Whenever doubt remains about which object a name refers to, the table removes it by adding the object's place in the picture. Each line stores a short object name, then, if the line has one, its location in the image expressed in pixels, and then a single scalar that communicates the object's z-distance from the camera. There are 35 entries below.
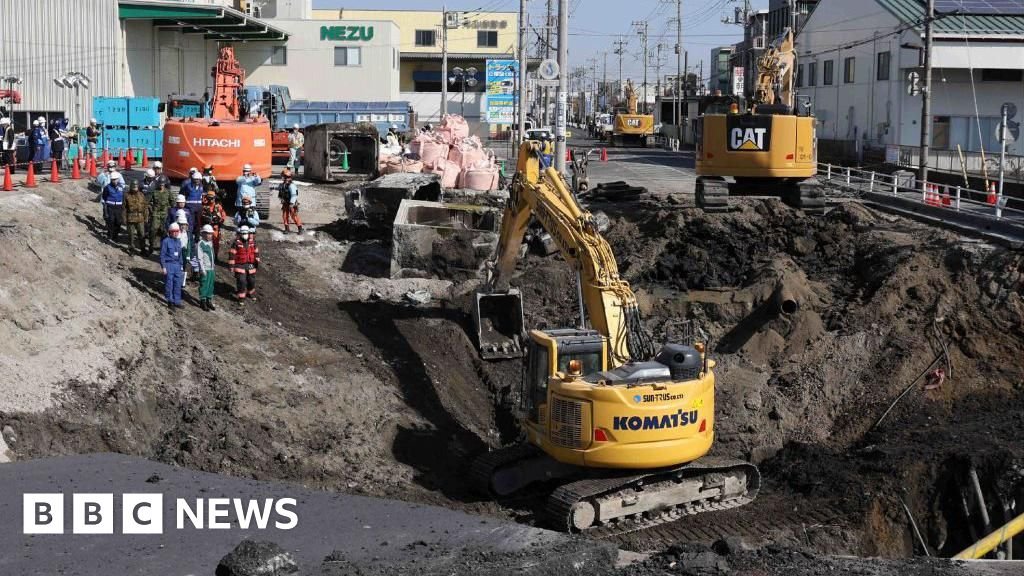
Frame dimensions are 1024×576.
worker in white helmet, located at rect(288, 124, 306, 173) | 43.59
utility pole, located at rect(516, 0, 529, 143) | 40.47
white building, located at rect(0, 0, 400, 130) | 39.44
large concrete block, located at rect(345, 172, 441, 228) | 29.92
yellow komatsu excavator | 15.01
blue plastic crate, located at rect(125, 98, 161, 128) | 39.25
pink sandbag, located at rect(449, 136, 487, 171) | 39.81
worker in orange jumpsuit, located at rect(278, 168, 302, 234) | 28.84
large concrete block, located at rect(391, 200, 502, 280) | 26.34
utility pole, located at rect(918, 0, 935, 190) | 35.94
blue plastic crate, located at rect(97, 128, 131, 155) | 38.88
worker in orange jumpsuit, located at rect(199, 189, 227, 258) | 24.39
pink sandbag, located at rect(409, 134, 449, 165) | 40.81
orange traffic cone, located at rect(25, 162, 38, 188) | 27.17
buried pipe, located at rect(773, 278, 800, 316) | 23.17
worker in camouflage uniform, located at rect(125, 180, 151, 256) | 23.75
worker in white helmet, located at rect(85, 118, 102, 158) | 32.44
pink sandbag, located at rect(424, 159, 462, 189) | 37.12
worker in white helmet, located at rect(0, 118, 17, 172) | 30.17
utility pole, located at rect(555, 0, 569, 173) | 28.39
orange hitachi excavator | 28.55
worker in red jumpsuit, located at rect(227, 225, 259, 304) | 22.47
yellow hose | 14.81
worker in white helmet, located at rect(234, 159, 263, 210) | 27.22
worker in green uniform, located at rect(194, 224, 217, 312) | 21.30
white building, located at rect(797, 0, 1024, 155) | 49.50
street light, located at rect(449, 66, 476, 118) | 70.04
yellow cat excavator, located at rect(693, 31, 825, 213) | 29.22
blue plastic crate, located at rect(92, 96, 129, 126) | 39.06
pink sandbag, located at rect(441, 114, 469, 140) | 46.53
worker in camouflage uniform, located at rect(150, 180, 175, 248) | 24.16
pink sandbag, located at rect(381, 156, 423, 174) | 38.53
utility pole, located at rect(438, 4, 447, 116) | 68.38
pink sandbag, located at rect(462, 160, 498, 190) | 36.81
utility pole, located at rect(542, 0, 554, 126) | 63.64
